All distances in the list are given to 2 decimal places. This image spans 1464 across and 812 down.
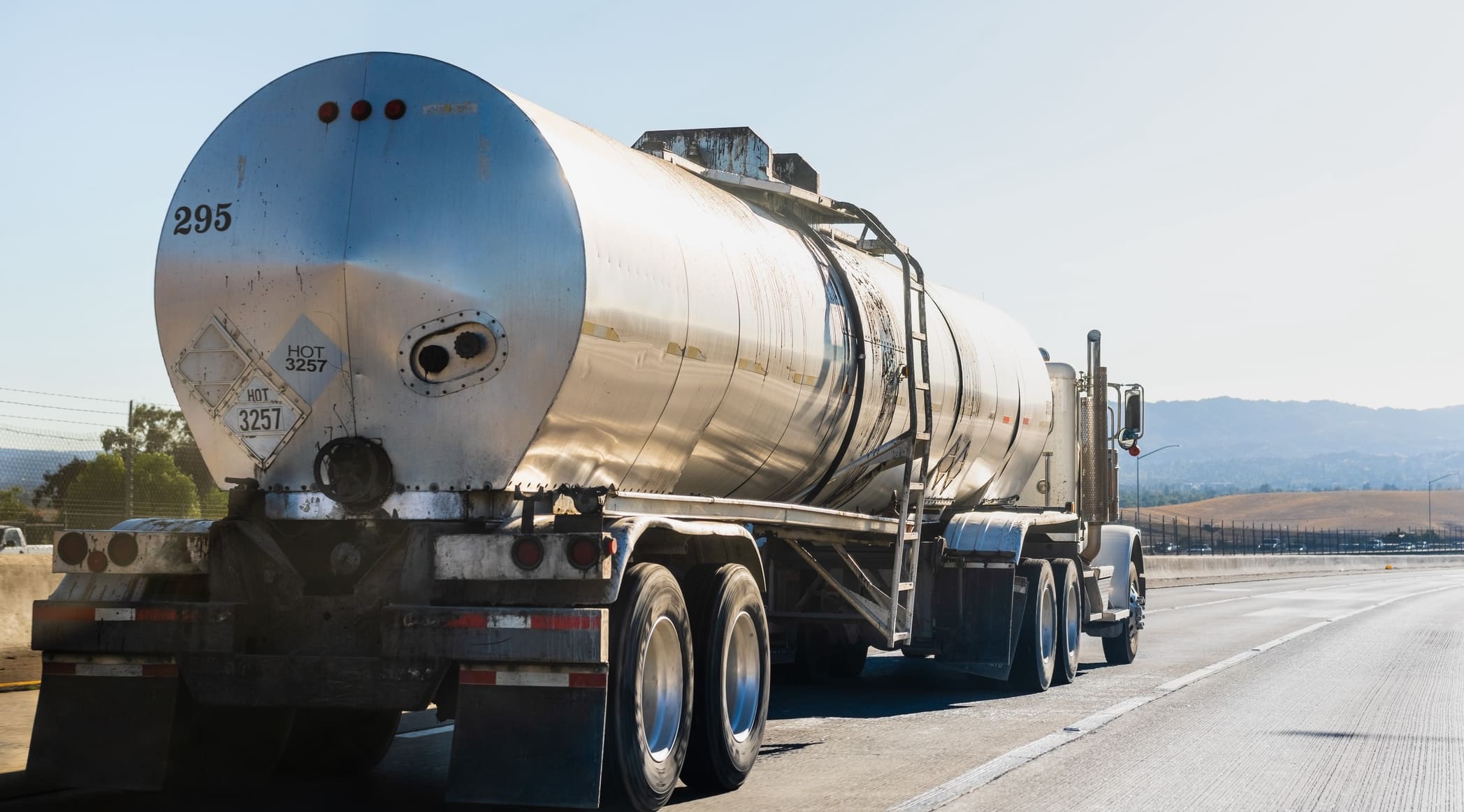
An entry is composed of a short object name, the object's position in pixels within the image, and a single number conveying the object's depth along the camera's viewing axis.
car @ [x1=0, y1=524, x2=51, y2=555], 26.65
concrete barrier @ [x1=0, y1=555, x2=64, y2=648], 11.99
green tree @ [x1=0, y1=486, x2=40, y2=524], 20.06
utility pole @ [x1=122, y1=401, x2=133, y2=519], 13.90
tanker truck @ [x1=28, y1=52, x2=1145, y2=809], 6.78
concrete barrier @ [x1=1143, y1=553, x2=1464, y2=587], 45.16
